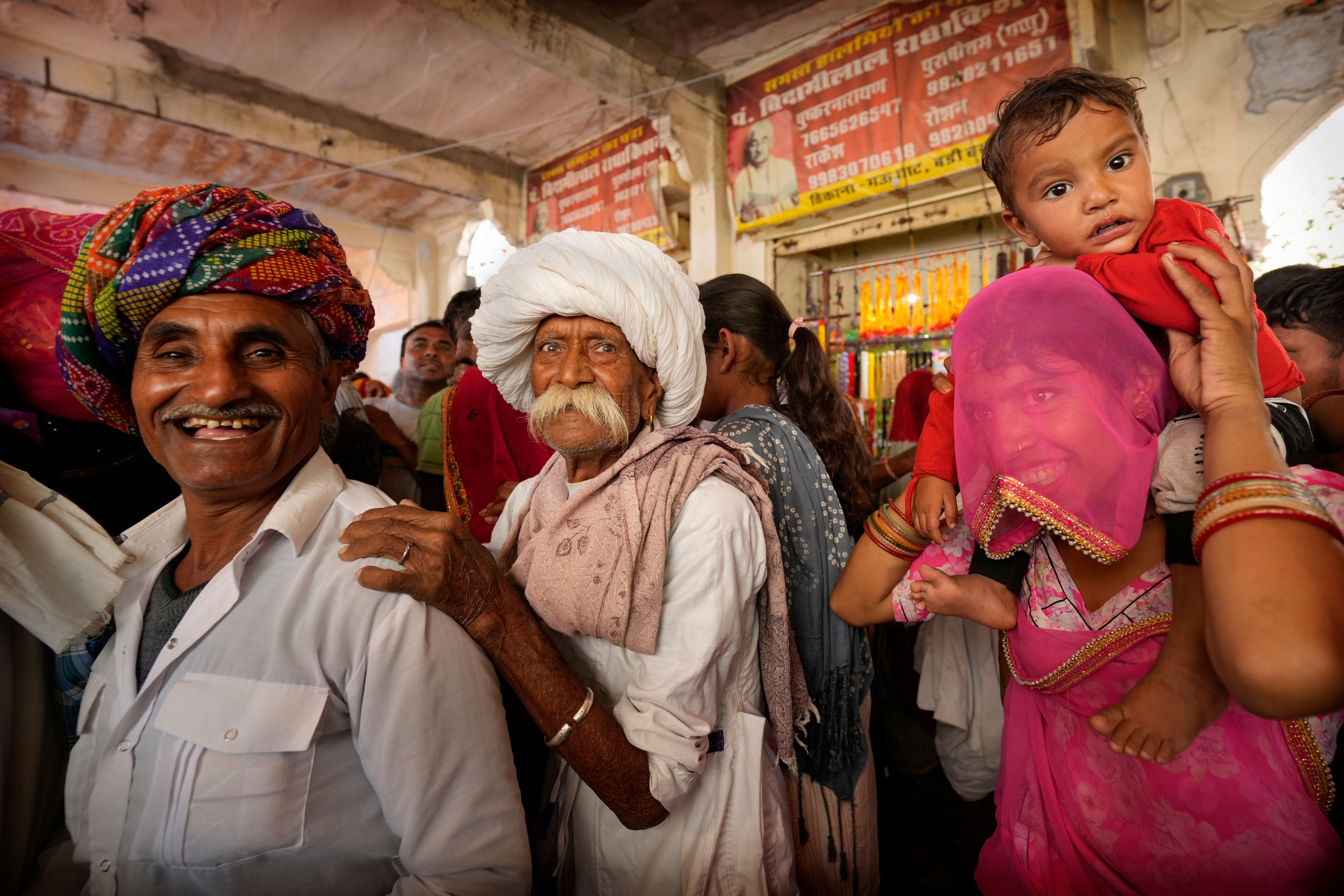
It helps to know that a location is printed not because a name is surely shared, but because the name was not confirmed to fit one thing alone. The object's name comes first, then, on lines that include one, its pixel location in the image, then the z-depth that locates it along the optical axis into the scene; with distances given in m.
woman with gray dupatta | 1.81
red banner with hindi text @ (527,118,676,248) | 5.78
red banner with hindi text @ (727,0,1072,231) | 3.87
